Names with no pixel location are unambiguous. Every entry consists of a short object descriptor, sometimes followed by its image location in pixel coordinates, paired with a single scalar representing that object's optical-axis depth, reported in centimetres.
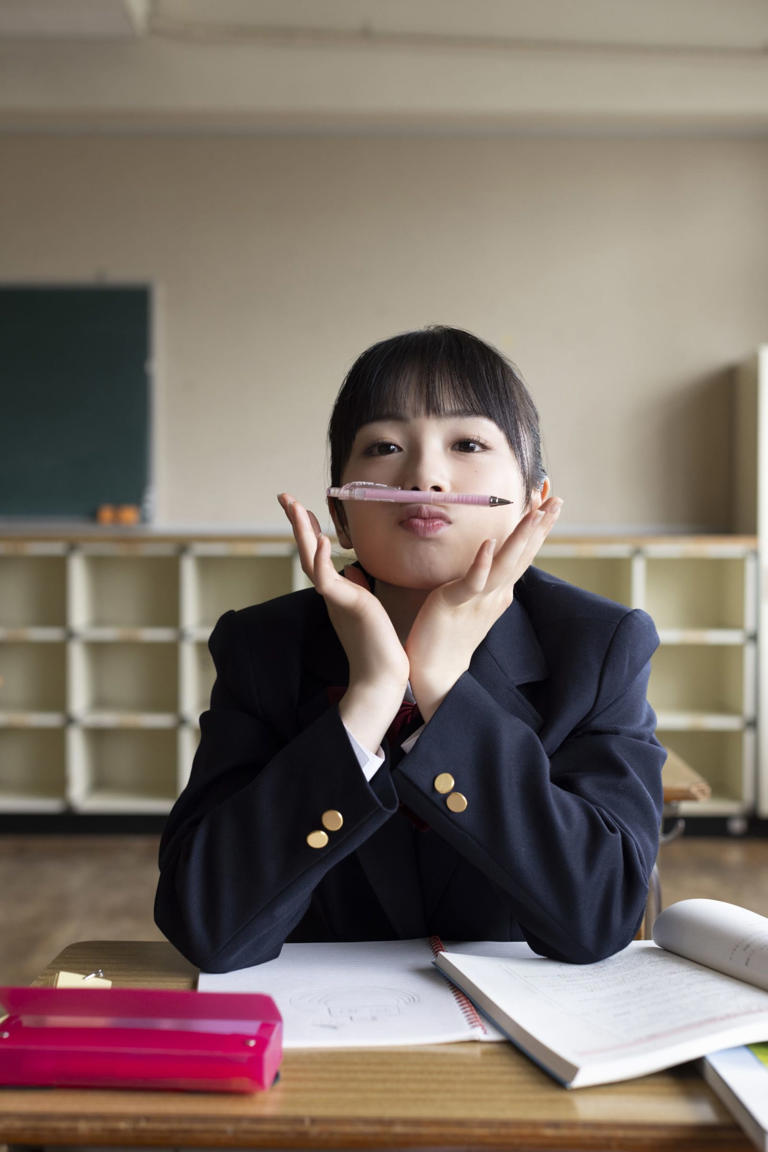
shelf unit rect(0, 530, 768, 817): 430
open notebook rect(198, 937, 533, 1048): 76
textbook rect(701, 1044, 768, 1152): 62
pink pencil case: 67
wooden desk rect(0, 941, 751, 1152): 63
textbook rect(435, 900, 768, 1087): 69
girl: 95
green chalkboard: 457
